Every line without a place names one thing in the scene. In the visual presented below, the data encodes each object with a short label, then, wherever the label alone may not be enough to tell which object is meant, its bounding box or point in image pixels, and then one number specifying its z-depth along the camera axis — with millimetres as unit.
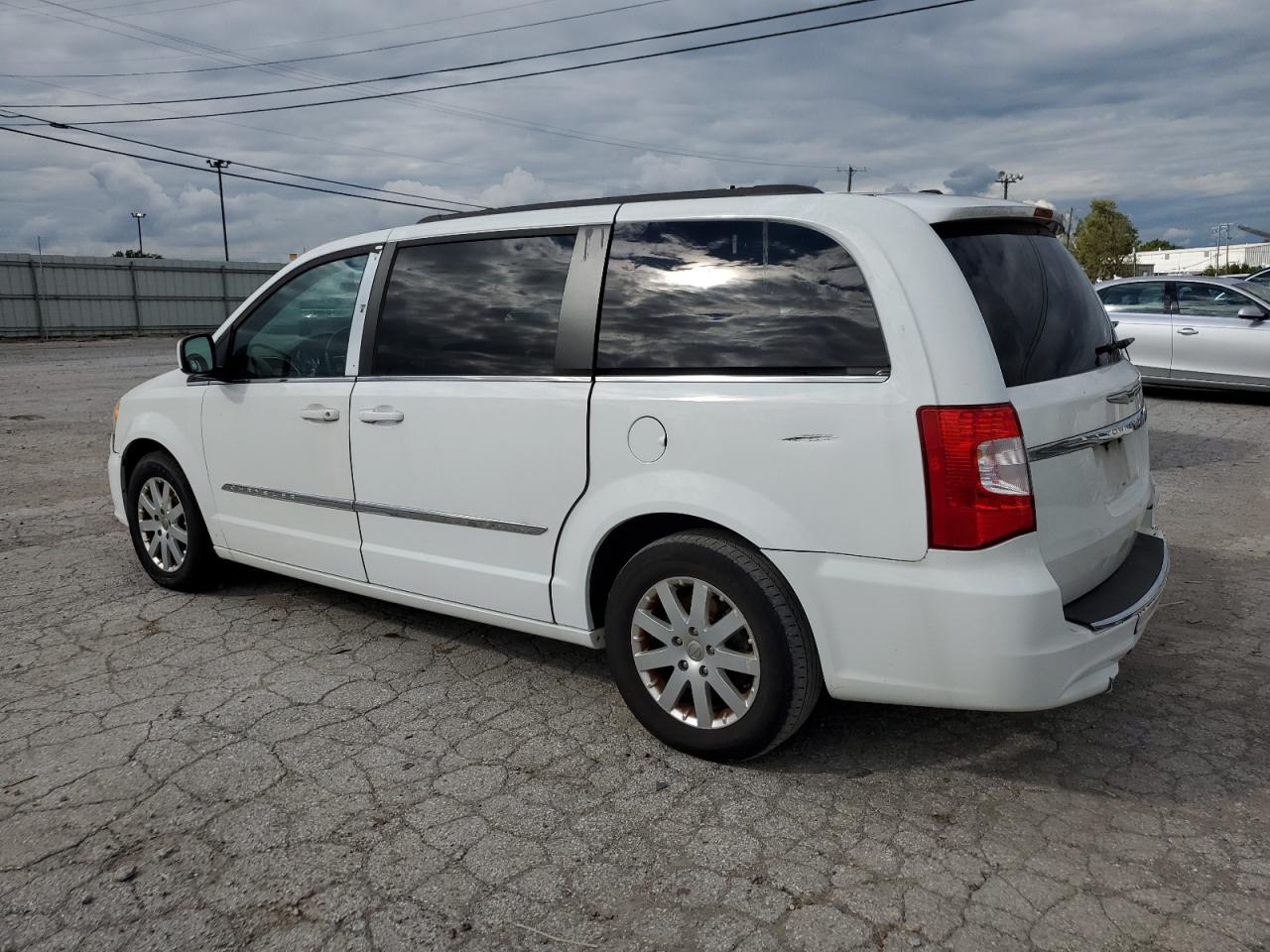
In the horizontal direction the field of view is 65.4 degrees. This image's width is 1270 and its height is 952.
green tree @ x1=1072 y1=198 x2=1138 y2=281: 84500
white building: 105700
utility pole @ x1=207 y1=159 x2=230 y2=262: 50122
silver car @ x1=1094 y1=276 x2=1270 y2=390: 11664
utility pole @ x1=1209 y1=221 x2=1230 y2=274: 110188
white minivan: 2785
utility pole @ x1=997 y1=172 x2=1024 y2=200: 67812
